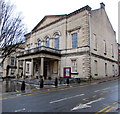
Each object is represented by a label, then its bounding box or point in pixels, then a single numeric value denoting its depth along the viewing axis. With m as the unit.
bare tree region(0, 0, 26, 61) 11.03
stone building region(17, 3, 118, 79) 20.08
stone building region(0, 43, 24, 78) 33.98
